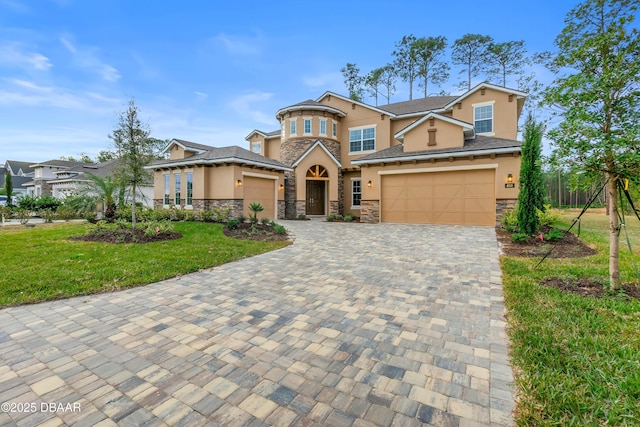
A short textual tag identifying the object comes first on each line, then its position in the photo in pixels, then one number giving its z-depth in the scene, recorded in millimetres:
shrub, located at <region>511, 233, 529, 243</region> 8688
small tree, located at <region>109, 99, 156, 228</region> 10164
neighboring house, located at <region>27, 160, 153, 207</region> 29484
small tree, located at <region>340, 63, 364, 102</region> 28344
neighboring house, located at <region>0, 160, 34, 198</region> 37031
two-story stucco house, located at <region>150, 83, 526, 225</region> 12891
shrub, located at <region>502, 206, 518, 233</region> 10289
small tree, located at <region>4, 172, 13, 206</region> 22938
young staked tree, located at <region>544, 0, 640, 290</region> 3922
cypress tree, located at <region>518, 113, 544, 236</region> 9078
